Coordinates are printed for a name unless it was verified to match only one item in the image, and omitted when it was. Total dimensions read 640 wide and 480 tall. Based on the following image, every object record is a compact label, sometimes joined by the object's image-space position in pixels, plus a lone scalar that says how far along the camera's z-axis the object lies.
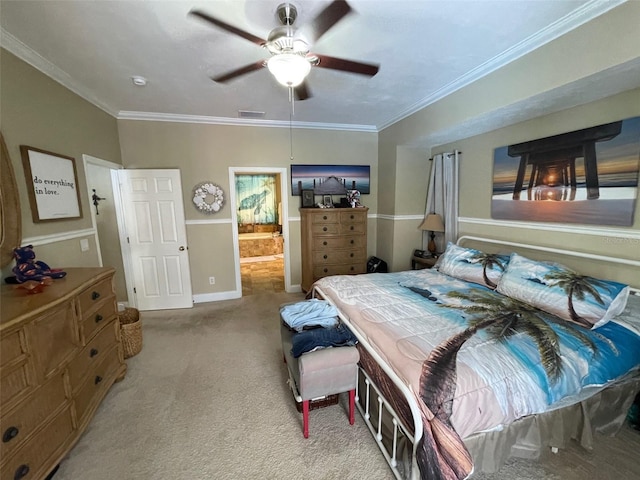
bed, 1.26
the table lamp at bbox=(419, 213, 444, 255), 3.74
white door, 3.68
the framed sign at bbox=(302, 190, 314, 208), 4.24
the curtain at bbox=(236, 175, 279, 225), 7.79
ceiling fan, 1.41
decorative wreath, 3.95
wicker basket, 2.71
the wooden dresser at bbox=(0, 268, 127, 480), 1.25
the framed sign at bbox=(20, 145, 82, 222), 2.05
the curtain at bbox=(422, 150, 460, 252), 3.58
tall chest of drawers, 3.97
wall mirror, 1.76
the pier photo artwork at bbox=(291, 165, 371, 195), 4.30
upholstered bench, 1.66
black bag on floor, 4.46
